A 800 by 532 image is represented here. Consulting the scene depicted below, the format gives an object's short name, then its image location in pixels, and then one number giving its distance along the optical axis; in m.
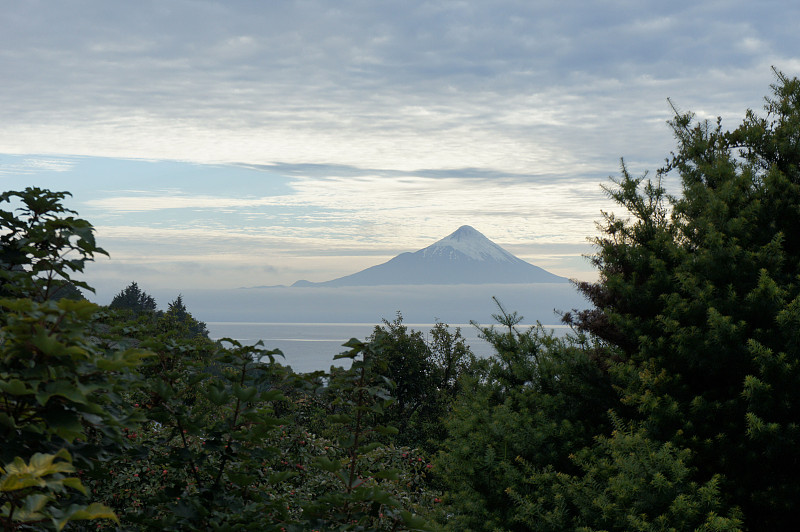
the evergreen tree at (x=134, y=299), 60.80
